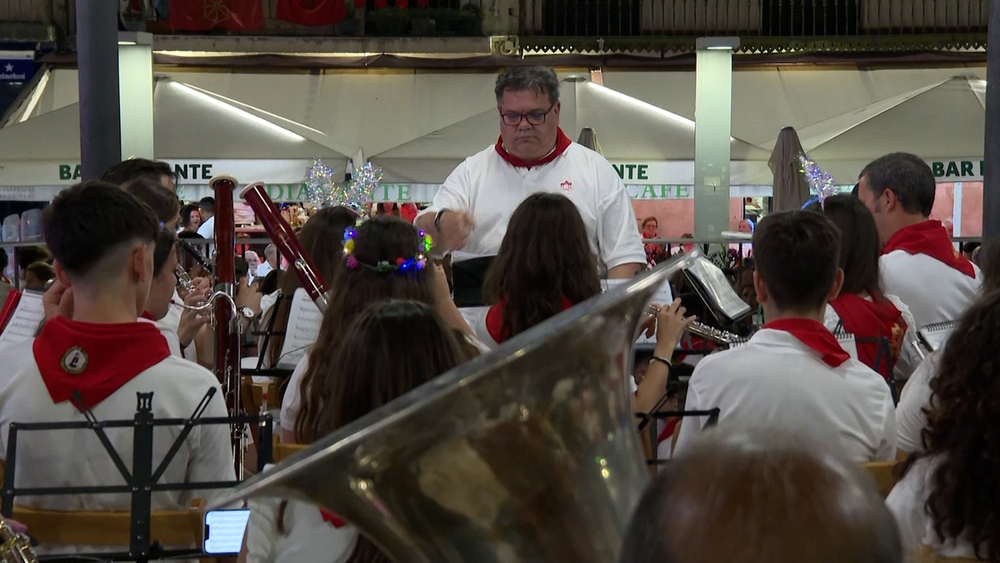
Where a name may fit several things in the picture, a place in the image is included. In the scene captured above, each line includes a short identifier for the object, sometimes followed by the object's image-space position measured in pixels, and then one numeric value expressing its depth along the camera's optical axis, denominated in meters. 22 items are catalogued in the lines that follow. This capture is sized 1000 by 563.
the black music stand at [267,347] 4.79
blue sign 17.47
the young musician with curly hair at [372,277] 3.79
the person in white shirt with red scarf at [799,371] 3.51
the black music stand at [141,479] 3.01
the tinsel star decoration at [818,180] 8.80
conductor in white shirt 5.56
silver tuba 1.66
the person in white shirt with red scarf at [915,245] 5.37
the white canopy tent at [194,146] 11.04
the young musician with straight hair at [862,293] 4.55
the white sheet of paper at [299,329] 4.90
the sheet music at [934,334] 3.94
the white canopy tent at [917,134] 11.70
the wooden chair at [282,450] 3.36
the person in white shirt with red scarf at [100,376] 3.25
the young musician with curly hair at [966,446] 2.75
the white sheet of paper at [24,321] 4.21
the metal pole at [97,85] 7.01
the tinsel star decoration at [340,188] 10.66
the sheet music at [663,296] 5.13
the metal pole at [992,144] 7.07
